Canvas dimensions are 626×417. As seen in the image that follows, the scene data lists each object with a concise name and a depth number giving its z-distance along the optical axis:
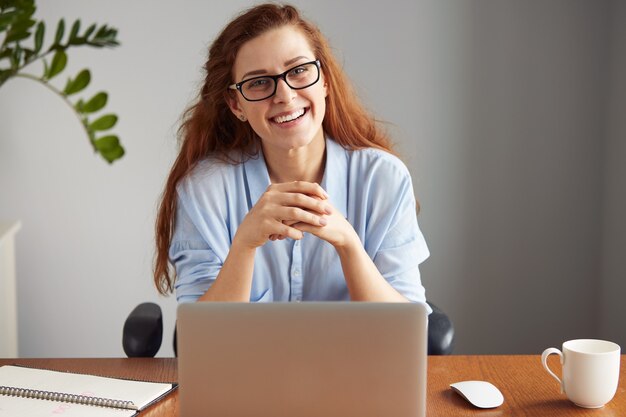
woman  1.87
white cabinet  2.69
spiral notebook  1.27
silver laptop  1.07
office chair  1.70
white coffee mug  1.29
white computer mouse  1.30
